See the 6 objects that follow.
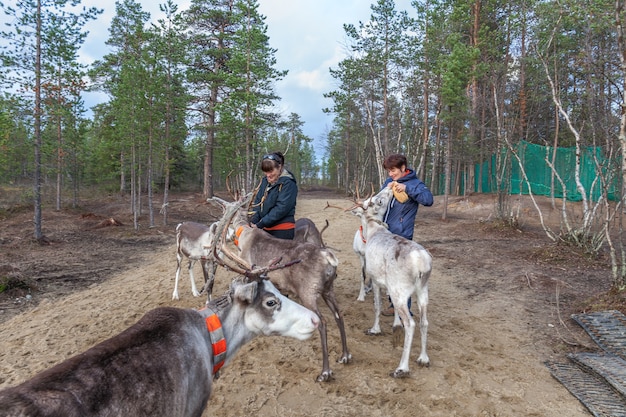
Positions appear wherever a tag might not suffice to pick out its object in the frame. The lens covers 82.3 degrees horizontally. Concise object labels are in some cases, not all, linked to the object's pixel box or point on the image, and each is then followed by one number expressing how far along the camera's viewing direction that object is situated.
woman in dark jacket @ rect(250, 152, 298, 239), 5.31
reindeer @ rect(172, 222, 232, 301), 7.64
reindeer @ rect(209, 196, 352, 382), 4.75
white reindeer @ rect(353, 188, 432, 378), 4.68
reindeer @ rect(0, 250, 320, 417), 2.03
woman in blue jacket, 5.34
